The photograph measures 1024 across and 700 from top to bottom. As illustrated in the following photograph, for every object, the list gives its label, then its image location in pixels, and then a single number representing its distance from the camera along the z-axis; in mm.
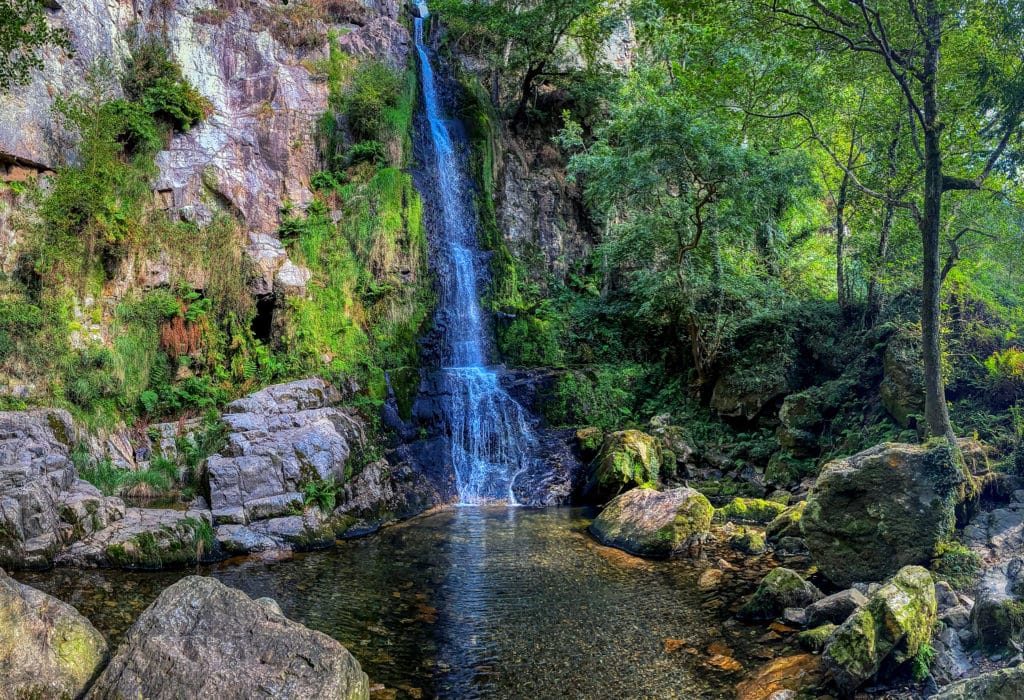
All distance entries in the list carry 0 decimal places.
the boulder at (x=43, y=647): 4129
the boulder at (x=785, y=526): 9070
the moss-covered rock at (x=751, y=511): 10547
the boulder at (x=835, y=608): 5922
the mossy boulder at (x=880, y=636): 4719
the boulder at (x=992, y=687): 3451
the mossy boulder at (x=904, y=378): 10336
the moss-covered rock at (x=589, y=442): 14180
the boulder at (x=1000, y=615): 4660
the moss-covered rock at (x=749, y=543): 8883
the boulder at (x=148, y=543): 8188
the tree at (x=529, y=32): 21484
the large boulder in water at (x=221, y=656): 4070
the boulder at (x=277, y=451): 9781
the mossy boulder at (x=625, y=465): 12547
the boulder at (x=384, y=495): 10844
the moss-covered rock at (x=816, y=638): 5492
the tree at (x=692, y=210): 13539
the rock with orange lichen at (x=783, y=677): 4953
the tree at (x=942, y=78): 8258
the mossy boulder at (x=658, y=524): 9008
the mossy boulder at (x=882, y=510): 6469
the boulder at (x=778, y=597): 6492
